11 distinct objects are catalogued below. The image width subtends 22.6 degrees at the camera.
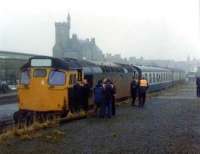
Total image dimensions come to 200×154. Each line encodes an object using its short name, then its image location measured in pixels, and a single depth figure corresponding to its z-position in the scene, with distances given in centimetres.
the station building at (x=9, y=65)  6694
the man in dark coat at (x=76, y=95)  2203
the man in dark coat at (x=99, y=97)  2172
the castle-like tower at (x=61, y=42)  13525
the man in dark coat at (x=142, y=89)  2909
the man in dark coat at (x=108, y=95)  2184
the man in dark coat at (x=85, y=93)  2253
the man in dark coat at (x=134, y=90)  3011
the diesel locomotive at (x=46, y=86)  2078
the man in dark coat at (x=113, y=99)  2239
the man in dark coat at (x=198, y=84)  3969
